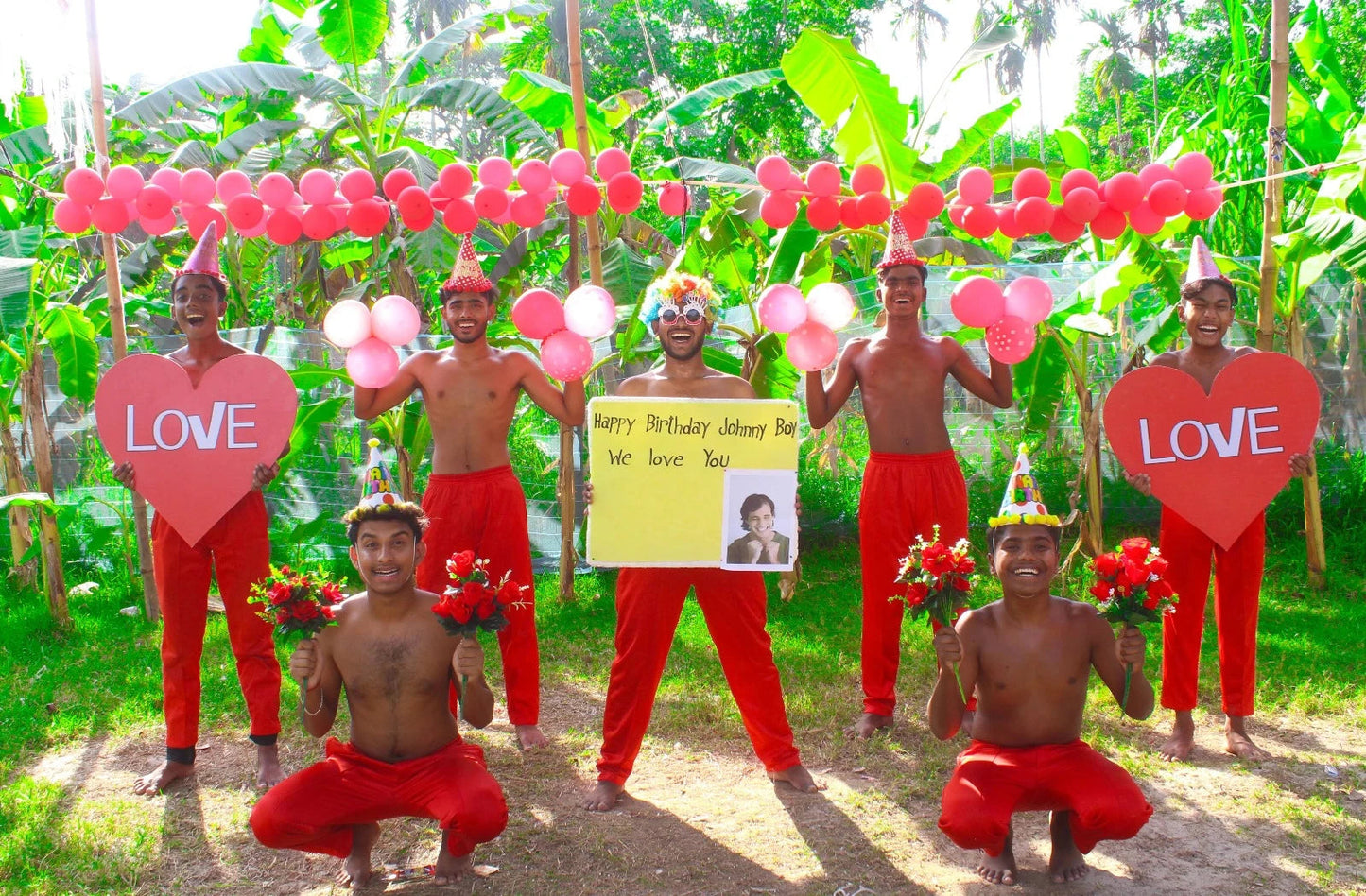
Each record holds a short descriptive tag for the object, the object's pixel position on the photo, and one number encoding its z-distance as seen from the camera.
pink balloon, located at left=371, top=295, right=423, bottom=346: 4.27
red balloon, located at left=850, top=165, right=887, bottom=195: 4.52
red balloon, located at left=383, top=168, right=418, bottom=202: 4.61
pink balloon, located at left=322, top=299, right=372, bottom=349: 4.28
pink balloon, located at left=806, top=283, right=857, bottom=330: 4.27
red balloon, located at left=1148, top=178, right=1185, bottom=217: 4.34
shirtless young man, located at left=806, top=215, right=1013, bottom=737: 4.54
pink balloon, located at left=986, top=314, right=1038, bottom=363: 4.32
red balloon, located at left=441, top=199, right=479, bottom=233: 4.54
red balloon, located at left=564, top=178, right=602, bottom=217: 4.51
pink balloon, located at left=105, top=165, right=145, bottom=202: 4.34
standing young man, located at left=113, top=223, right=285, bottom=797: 4.28
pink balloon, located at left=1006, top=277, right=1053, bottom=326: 4.29
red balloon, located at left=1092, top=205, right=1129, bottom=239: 4.48
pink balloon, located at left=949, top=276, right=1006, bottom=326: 4.21
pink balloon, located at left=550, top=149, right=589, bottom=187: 4.50
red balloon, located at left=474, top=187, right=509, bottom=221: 4.47
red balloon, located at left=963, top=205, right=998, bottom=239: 4.54
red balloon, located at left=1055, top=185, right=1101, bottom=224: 4.36
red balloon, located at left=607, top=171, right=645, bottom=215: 4.48
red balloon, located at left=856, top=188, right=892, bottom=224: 4.49
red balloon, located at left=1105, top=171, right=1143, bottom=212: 4.38
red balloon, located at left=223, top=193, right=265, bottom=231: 4.38
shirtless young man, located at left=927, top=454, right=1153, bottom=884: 3.23
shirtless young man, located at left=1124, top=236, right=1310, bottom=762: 4.29
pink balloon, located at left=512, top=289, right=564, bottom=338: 4.19
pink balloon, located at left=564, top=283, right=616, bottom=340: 4.20
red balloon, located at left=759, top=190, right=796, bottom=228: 4.62
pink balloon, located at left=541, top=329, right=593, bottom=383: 4.23
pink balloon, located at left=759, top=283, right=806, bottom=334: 4.22
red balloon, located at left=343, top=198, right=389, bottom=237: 4.51
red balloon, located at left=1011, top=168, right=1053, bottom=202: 4.52
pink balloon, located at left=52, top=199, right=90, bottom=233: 4.30
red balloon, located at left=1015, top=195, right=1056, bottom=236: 4.42
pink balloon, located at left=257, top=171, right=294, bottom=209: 4.49
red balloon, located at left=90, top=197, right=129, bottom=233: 4.33
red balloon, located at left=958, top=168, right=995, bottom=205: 4.53
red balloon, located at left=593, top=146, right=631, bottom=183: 4.57
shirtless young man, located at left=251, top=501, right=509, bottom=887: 3.28
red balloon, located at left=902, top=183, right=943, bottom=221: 4.48
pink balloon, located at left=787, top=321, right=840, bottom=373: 4.27
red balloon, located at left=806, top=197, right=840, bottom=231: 4.55
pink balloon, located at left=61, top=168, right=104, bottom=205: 4.29
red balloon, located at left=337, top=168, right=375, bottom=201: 4.52
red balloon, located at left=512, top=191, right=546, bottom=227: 4.59
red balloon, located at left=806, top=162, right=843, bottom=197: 4.47
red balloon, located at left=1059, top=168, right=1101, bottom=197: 4.44
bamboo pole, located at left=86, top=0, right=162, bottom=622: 4.95
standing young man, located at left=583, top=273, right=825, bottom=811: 3.98
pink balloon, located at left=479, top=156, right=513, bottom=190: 4.60
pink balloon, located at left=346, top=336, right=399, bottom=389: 4.30
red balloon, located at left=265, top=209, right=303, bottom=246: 4.49
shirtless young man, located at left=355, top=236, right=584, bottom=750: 4.45
